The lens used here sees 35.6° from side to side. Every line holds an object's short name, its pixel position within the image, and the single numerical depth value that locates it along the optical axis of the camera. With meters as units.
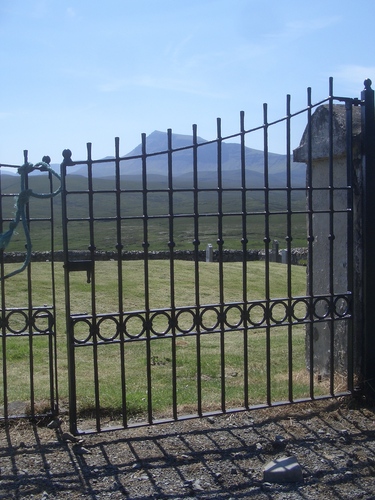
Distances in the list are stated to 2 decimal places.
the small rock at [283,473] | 4.16
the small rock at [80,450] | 4.62
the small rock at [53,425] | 5.17
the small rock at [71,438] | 4.86
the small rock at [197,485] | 4.06
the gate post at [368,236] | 5.63
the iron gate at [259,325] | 4.99
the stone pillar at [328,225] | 5.83
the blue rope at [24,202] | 5.00
